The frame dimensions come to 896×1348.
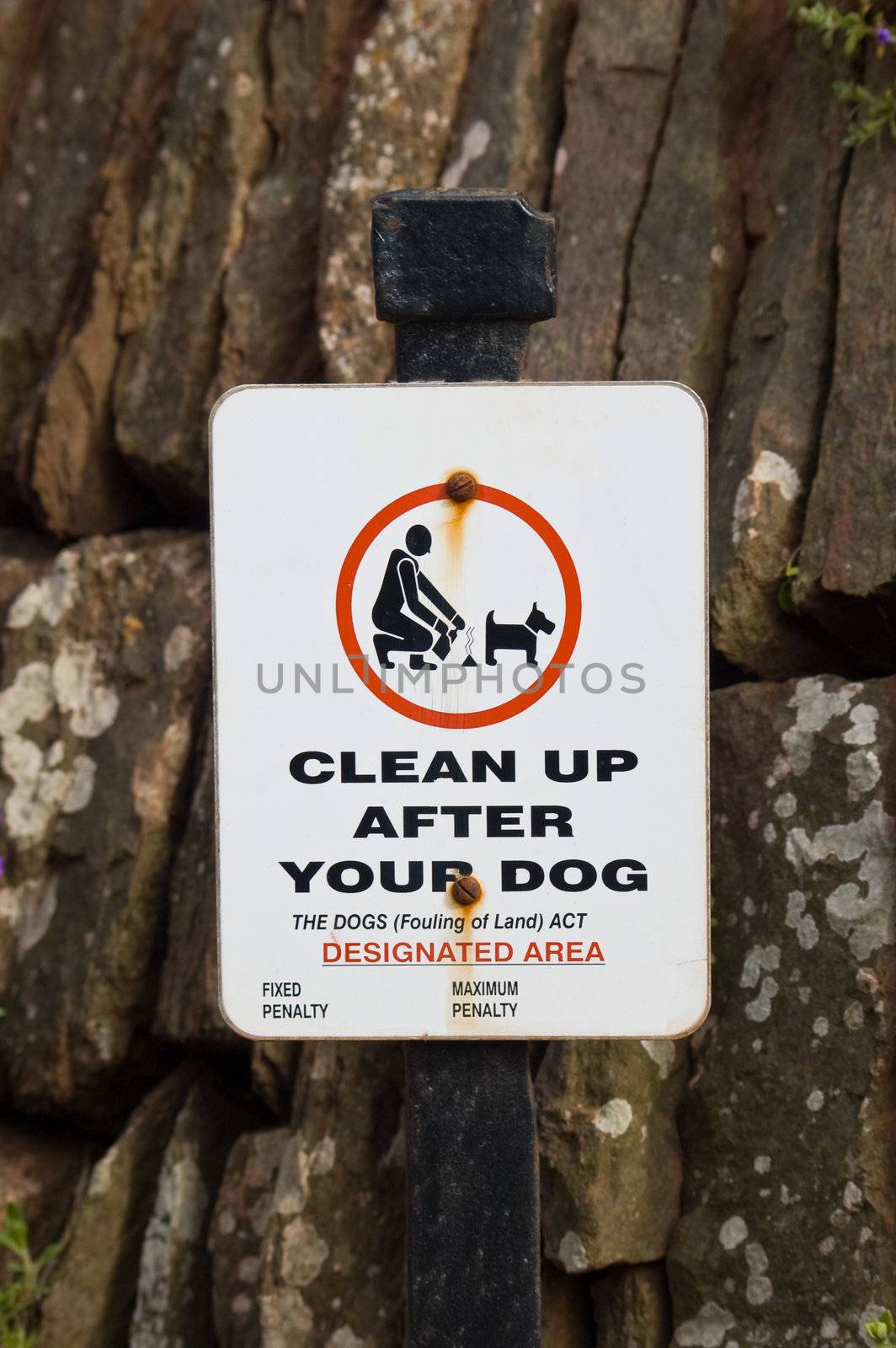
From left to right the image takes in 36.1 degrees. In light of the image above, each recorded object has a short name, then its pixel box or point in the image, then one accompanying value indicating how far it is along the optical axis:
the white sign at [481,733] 2.11
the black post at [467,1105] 2.12
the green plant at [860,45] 3.22
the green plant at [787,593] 3.08
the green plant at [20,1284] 3.36
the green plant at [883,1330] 2.44
